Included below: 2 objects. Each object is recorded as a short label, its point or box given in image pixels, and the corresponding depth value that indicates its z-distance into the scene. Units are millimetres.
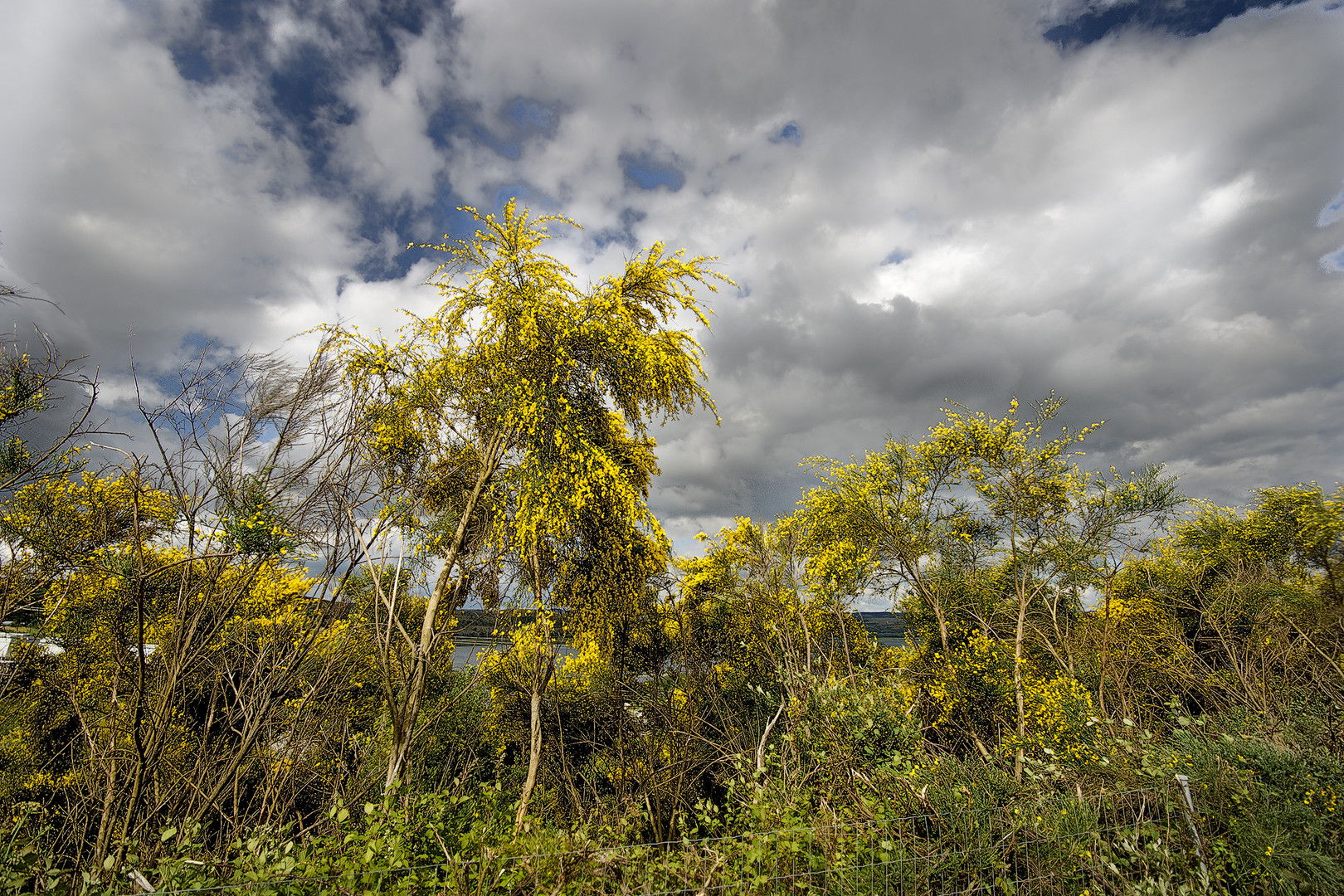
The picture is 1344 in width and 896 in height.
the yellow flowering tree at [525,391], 6164
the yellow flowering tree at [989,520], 12016
